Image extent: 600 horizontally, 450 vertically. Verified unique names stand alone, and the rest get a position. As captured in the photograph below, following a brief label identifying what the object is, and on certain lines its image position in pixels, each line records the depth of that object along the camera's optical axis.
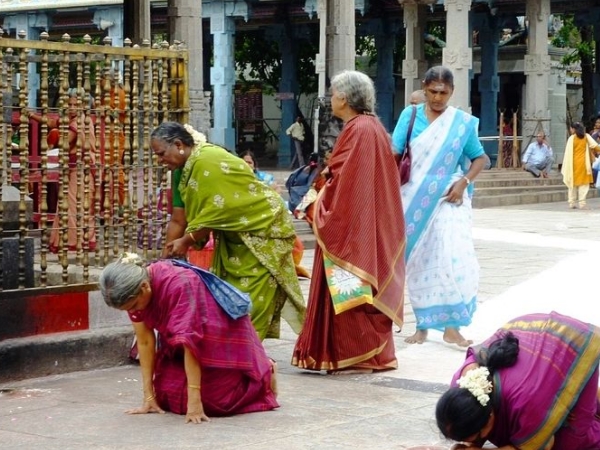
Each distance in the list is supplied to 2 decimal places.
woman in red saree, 6.95
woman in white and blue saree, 7.77
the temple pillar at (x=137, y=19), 16.05
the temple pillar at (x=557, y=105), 33.50
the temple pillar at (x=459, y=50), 24.20
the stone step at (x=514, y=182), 24.28
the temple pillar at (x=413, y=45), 29.16
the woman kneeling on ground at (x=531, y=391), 4.38
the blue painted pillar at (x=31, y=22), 32.12
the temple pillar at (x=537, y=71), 27.38
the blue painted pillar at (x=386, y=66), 33.91
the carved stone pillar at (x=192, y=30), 16.67
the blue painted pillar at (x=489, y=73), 31.97
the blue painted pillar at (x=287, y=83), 34.81
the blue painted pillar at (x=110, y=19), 30.63
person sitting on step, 26.03
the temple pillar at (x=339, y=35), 18.41
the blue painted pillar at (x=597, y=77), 31.75
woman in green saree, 6.69
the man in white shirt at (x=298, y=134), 31.50
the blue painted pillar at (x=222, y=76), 30.97
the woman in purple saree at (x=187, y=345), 5.59
